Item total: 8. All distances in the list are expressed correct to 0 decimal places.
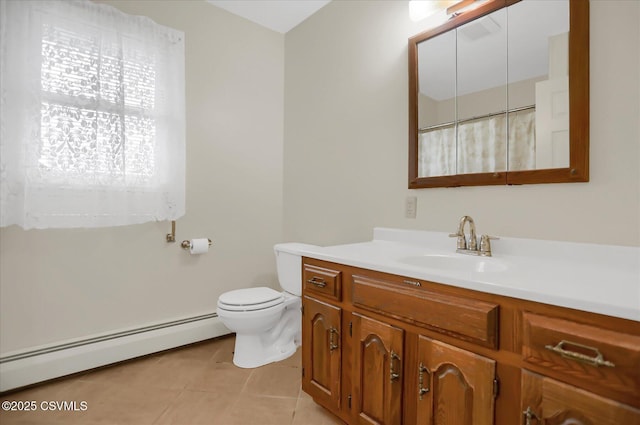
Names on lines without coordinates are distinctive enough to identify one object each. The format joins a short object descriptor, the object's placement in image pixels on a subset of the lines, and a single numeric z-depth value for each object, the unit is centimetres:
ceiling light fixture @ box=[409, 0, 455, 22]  156
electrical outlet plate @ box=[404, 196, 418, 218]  174
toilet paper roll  224
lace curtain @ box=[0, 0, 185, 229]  163
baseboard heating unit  171
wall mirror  121
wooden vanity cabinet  72
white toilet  193
